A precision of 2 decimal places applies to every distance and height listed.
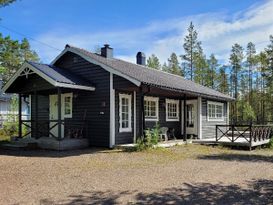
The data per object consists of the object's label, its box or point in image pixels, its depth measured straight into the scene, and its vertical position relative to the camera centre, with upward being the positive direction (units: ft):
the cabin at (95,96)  31.42 +2.59
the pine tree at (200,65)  93.14 +19.75
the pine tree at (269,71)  87.69 +16.02
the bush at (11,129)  48.75 -3.54
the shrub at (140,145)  29.38 -4.23
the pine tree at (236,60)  99.85 +23.13
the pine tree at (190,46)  91.30 +26.73
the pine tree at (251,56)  99.42 +24.36
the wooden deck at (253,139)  34.46 -4.47
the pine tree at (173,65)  105.43 +22.35
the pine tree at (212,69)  104.95 +19.91
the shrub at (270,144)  36.71 -5.16
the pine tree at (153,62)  107.56 +23.95
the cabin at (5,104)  68.67 +2.57
